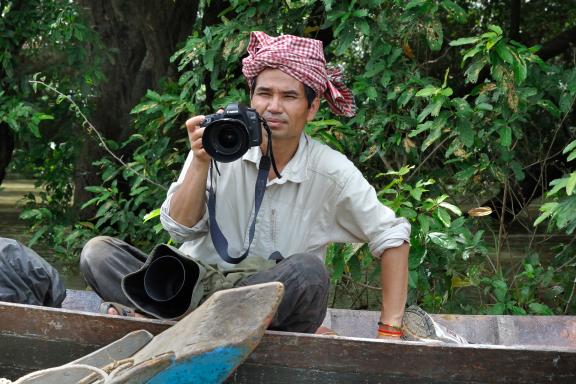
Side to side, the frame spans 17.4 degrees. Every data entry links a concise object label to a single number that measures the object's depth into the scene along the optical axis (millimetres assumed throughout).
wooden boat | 4970
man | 5669
